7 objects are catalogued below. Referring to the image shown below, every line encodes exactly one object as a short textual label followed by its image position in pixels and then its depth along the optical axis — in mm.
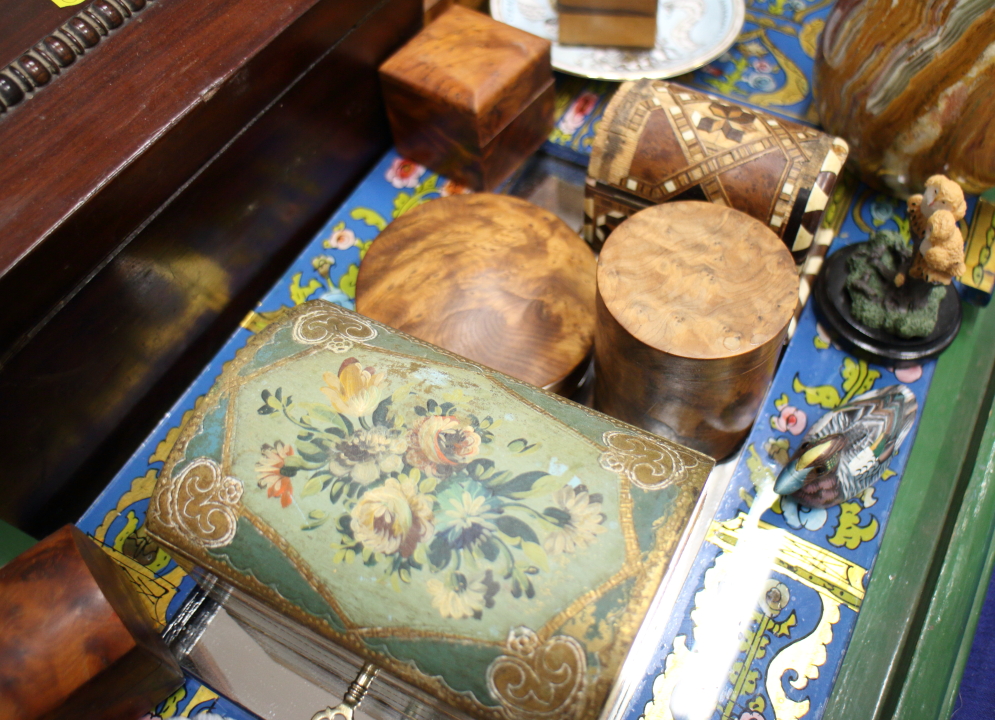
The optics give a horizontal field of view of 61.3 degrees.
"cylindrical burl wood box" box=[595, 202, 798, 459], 313
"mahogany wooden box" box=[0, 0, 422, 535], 334
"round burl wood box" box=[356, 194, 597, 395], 382
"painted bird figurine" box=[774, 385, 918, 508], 343
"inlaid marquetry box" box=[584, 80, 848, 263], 374
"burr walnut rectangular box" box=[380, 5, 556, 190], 441
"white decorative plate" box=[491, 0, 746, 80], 510
